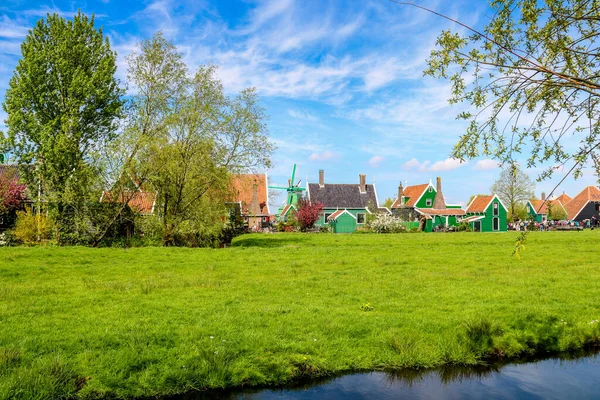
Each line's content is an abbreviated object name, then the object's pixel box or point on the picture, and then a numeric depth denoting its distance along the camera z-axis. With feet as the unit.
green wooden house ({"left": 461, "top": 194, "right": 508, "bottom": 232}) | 232.12
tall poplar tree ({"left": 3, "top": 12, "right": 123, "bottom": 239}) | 94.17
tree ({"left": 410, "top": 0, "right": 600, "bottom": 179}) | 22.77
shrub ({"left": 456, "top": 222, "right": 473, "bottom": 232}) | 209.26
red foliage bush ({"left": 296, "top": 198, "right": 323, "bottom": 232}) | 196.95
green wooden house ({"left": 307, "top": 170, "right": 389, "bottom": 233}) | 233.14
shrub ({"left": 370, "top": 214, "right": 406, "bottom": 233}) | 185.78
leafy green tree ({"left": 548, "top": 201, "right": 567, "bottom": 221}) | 291.58
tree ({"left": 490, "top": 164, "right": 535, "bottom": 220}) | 256.32
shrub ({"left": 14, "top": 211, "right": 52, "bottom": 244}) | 93.30
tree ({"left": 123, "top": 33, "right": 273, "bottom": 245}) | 93.66
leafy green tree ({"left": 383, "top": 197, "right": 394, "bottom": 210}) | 333.17
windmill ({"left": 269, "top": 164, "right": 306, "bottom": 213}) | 281.95
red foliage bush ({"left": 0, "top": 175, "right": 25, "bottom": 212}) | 106.42
